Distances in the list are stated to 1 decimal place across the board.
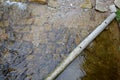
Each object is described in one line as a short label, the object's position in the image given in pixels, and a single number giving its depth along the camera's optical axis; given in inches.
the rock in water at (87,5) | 138.1
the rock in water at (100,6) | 137.0
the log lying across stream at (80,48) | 100.7
